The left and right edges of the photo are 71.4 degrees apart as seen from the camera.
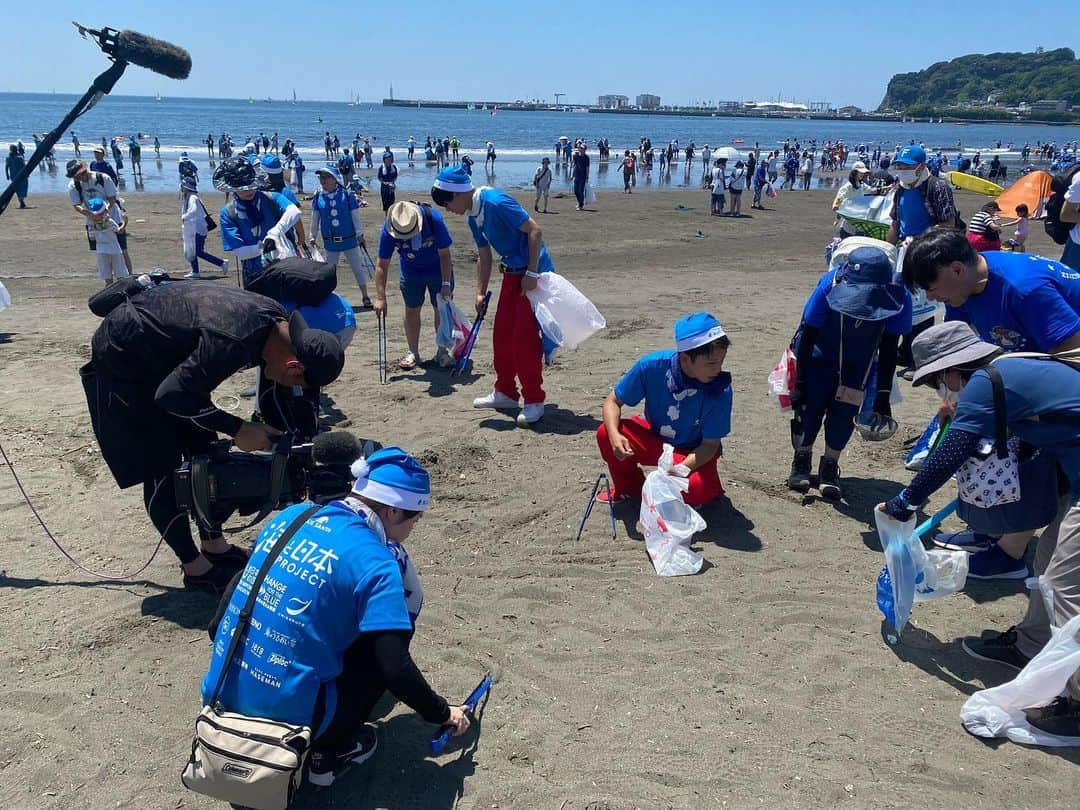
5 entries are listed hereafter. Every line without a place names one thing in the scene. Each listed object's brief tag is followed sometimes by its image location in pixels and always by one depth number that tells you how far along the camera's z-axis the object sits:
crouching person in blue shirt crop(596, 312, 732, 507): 4.11
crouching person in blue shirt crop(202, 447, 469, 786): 2.26
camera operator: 3.16
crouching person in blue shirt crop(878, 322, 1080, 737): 2.87
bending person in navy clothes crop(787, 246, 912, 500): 4.32
